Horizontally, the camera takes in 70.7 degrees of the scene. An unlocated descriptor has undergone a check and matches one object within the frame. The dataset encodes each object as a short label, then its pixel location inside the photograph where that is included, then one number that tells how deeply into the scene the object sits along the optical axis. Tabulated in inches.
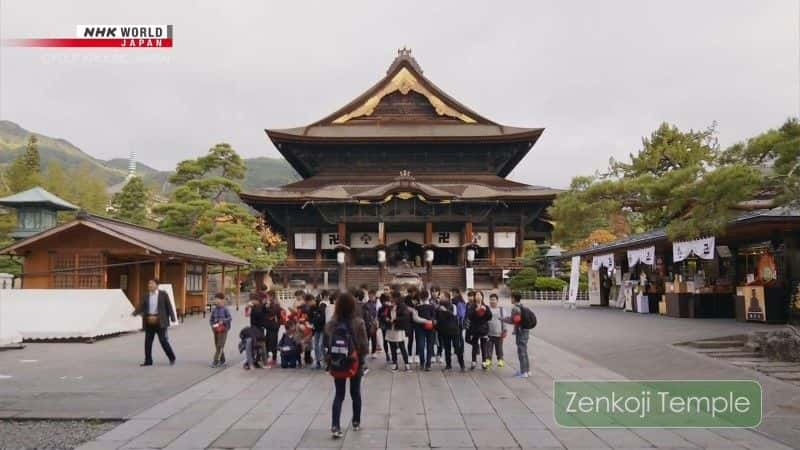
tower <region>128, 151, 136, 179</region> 5394.2
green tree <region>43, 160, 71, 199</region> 1727.4
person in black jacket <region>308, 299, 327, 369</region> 400.2
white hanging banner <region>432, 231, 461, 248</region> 1482.5
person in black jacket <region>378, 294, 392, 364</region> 394.0
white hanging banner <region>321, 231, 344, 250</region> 1521.8
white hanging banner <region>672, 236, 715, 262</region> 660.7
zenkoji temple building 1380.4
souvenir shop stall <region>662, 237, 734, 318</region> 709.9
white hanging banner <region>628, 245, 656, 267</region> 791.1
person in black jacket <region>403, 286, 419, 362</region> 398.2
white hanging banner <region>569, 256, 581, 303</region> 976.9
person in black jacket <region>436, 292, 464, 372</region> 392.5
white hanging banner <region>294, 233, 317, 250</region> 1520.7
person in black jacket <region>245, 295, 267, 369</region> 406.6
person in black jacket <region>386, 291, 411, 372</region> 383.2
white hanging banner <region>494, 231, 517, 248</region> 1492.4
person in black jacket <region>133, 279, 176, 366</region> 409.4
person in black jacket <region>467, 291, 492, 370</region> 391.2
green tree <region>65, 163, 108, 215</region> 1788.9
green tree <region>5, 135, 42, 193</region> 1652.3
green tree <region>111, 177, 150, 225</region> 1667.8
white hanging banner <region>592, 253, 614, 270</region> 954.7
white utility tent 536.7
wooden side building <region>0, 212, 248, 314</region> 631.2
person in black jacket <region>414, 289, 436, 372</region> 387.5
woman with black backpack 230.1
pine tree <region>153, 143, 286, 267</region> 1128.8
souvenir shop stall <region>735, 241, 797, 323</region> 583.5
